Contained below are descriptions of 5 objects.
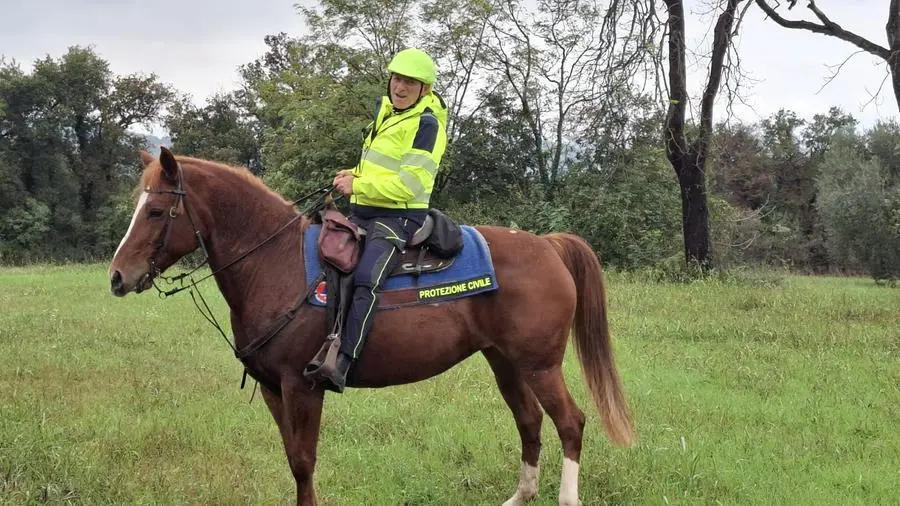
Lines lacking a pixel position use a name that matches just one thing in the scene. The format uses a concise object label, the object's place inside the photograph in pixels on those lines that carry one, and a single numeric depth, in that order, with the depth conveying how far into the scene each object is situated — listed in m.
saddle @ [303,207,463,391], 3.70
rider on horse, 3.79
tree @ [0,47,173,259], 38.31
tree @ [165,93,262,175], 42.09
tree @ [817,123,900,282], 31.95
